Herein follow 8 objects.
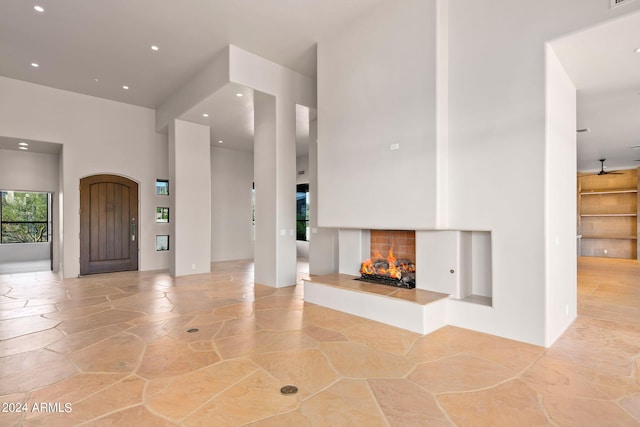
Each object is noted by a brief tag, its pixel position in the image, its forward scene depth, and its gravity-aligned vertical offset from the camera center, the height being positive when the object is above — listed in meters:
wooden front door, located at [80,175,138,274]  8.66 -0.24
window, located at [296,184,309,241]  13.46 +0.07
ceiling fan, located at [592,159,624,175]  11.29 +1.41
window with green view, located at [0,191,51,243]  11.15 -0.05
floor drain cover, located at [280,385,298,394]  2.77 -1.46
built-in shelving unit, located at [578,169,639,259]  12.09 -0.10
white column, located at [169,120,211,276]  8.48 +0.43
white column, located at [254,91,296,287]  6.87 +0.51
